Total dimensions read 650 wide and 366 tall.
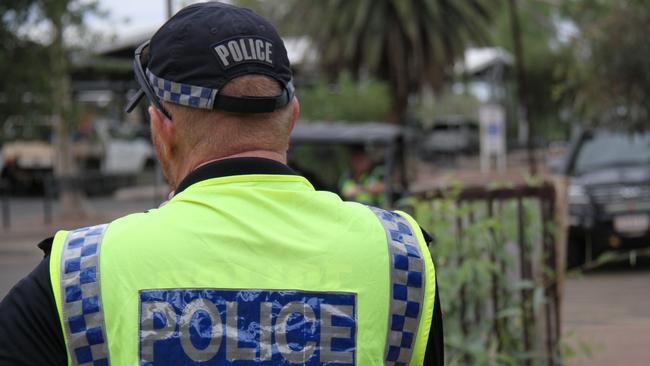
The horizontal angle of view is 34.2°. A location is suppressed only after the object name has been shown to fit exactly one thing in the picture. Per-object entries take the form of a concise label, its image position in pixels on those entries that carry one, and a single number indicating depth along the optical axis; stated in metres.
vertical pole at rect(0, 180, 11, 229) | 17.42
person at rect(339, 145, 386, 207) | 9.47
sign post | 30.05
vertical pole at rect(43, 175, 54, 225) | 18.20
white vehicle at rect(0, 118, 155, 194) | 22.69
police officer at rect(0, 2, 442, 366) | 1.71
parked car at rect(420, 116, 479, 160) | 39.22
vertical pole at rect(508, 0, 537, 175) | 14.84
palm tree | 24.06
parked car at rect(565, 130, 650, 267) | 11.17
